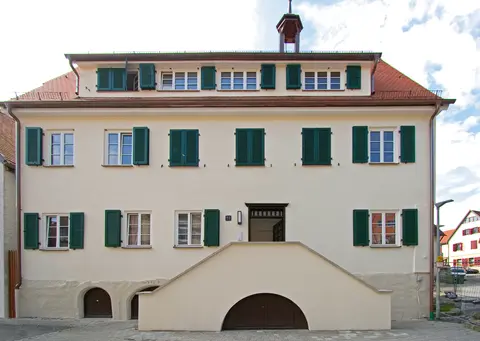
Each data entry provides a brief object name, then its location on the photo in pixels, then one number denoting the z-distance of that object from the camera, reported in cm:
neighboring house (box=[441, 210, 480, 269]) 6531
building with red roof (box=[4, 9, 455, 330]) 1541
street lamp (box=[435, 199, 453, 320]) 1447
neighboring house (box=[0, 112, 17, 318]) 1542
